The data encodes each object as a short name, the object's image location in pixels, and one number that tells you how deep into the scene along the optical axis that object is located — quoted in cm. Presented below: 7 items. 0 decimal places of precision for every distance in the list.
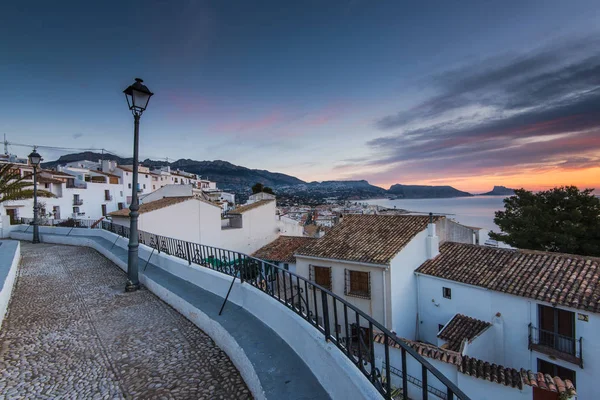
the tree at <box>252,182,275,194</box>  4784
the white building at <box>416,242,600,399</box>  916
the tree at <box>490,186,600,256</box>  1920
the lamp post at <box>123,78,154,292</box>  603
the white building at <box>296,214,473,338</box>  1238
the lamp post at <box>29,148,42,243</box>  1247
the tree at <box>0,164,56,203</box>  1623
